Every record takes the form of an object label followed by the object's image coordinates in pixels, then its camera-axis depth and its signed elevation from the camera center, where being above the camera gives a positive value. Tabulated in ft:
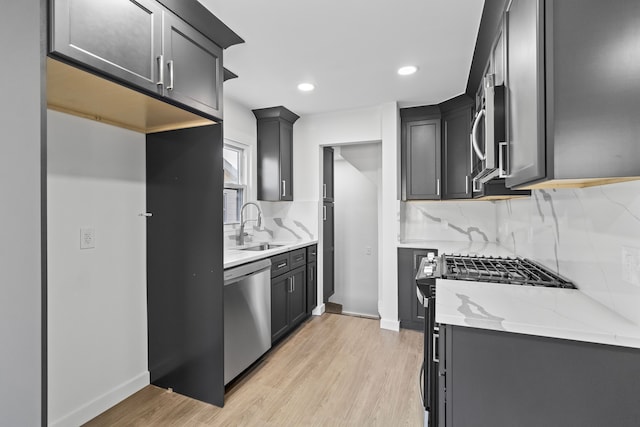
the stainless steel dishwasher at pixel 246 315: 7.20 -2.50
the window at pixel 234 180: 10.85 +1.21
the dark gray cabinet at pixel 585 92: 2.79 +1.12
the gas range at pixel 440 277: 5.21 -1.15
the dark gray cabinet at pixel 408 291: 10.94 -2.70
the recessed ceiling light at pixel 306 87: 9.52 +3.88
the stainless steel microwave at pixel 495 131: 4.48 +1.18
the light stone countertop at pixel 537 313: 3.35 -1.22
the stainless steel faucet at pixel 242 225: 10.77 -0.35
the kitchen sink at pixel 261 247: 11.02 -1.14
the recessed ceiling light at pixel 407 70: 8.43 +3.87
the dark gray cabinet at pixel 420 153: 11.50 +2.21
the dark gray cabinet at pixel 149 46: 3.93 +2.52
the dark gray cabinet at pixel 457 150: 10.79 +2.22
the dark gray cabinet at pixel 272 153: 11.86 +2.30
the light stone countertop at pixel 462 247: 9.12 -1.10
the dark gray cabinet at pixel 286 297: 9.54 -2.71
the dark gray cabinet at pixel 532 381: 3.24 -1.86
